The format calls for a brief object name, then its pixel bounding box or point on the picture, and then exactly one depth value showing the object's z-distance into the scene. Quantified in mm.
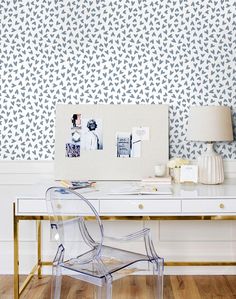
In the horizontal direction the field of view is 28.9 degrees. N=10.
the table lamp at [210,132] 3162
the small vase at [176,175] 3271
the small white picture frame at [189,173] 3215
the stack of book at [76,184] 2971
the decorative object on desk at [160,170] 3293
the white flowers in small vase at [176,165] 3268
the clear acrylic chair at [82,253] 2367
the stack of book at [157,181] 3137
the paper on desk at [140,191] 2816
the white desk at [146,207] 2777
